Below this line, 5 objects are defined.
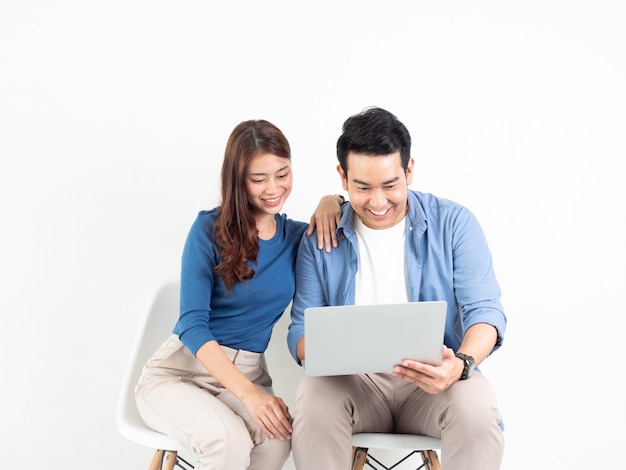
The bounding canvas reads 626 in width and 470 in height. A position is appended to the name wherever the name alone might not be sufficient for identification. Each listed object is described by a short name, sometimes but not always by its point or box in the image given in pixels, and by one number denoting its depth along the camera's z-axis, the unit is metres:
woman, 1.98
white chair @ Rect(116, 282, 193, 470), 2.05
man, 1.86
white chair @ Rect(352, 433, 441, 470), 1.96
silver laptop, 1.72
